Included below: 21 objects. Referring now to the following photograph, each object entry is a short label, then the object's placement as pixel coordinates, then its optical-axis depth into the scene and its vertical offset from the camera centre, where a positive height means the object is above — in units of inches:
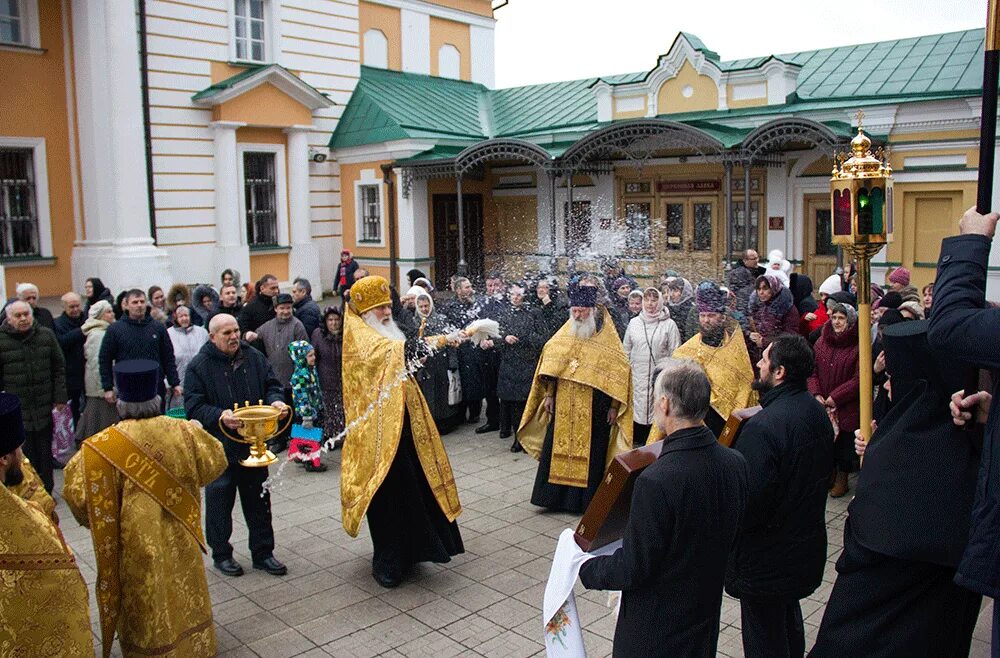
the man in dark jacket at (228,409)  238.5 -44.6
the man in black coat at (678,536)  126.8 -41.7
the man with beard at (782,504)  159.2 -47.0
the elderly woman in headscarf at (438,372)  376.8 -56.9
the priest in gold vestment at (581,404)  280.8 -52.0
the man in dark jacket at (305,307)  403.5 -30.5
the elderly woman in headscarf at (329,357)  360.5 -46.6
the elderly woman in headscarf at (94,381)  330.0 -50.5
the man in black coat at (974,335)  106.4 -12.3
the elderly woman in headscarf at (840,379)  288.4 -47.0
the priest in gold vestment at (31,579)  134.0 -49.3
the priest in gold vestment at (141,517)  179.2 -53.4
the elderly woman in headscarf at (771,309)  344.8 -30.0
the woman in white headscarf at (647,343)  302.2 -36.2
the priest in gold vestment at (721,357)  263.3 -35.9
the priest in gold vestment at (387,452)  229.3 -53.7
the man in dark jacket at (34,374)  298.4 -42.7
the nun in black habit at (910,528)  128.5 -42.7
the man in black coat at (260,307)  406.9 -30.3
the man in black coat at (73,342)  350.9 -38.0
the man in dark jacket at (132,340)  323.0 -34.8
